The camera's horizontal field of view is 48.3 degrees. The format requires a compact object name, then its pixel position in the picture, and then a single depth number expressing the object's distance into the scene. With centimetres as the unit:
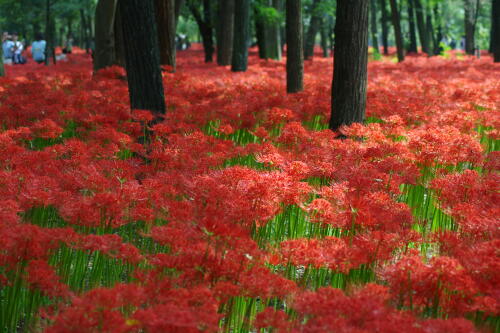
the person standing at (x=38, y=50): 2394
